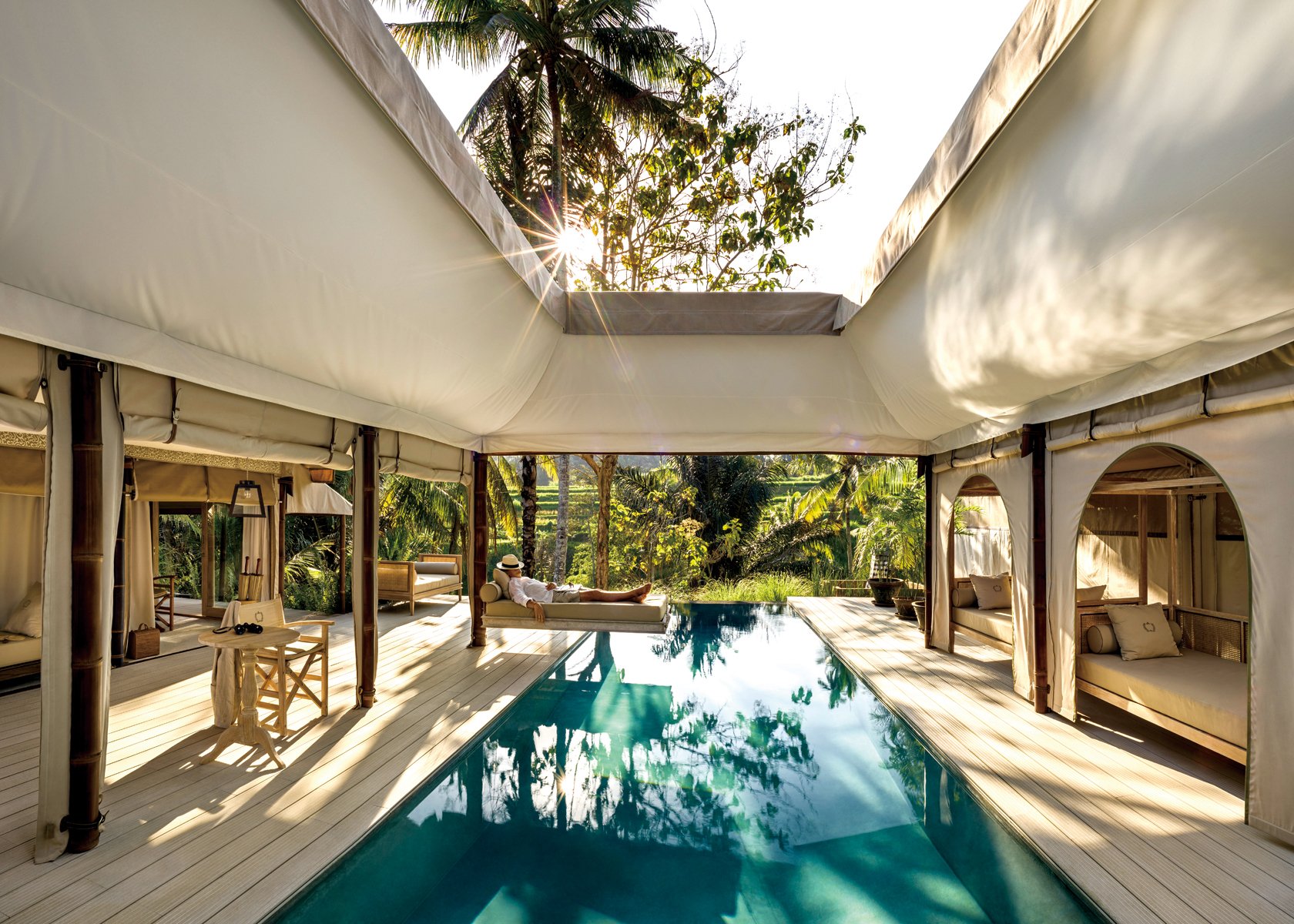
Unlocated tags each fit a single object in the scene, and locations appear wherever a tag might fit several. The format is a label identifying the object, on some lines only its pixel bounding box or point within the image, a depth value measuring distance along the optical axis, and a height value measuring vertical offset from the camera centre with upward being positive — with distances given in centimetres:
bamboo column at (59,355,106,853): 314 -65
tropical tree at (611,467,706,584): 1412 -96
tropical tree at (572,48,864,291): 915 +443
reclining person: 775 -137
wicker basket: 713 -183
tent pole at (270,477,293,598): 841 -54
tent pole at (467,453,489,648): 801 -74
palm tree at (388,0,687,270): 866 +588
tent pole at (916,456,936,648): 809 -66
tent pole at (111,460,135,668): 677 -120
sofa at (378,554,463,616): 1012 -164
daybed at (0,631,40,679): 591 -162
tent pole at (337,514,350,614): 1034 -149
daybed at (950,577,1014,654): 685 -158
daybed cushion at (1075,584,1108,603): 630 -111
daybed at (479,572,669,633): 729 -154
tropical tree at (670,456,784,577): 1596 -22
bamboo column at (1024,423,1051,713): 552 -59
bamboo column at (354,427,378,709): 548 -69
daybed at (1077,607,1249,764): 391 -142
